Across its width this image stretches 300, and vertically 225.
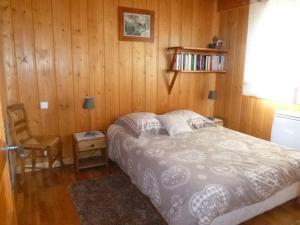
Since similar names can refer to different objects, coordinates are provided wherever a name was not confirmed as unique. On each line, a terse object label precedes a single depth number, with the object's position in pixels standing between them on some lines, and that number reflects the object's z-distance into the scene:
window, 2.88
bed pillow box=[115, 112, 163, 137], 2.94
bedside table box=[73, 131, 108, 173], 2.94
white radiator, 2.85
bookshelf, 3.60
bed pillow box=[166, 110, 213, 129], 3.31
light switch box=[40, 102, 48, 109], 3.02
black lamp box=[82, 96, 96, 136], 2.98
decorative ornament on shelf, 3.87
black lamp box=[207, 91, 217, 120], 3.89
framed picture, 3.29
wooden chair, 2.68
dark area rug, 2.09
